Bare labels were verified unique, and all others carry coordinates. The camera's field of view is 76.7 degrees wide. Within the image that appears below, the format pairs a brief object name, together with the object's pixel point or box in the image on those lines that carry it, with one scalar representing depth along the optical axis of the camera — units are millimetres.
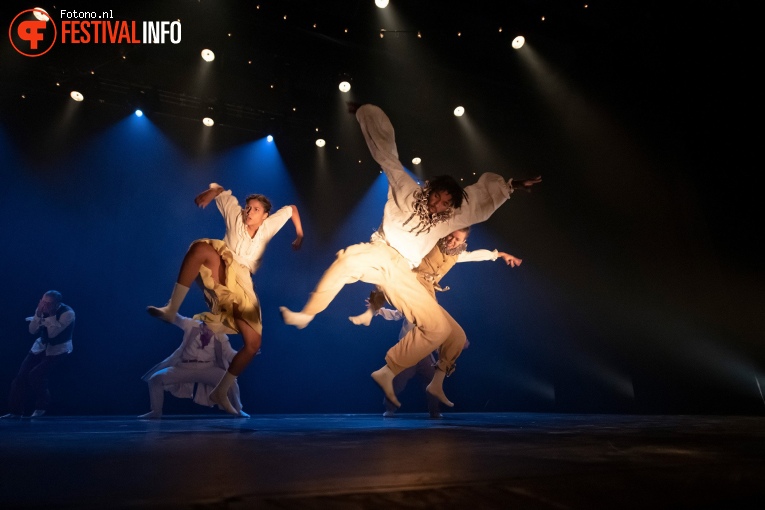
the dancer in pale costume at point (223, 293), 3590
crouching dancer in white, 4930
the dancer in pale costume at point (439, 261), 4391
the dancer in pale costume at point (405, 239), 3410
